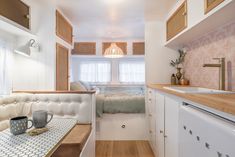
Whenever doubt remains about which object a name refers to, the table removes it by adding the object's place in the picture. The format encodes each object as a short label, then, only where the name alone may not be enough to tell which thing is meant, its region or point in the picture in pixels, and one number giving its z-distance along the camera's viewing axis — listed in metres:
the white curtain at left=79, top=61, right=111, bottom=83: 4.07
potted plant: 2.26
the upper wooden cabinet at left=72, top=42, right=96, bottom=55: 3.93
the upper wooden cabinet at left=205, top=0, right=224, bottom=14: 1.00
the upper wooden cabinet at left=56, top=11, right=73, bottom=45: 1.99
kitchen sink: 1.58
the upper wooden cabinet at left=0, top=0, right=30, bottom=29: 1.36
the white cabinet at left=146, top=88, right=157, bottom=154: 1.82
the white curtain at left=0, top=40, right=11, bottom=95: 1.67
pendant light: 3.05
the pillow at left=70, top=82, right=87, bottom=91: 2.74
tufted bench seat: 1.55
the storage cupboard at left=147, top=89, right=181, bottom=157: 1.12
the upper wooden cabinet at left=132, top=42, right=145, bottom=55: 3.90
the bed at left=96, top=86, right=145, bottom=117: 2.30
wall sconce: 1.58
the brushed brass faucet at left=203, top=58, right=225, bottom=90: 1.30
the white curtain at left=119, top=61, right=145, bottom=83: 4.06
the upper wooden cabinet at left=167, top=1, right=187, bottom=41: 1.54
